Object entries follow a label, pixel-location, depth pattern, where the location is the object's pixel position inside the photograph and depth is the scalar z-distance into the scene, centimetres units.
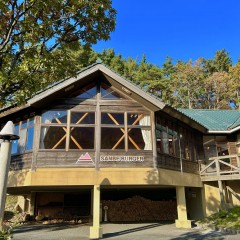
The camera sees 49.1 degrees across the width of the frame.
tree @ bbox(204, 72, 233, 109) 3731
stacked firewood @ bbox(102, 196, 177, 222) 1529
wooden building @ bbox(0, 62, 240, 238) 1128
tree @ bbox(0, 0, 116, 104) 570
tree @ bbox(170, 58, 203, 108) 3850
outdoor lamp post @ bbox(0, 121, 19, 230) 480
